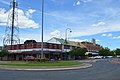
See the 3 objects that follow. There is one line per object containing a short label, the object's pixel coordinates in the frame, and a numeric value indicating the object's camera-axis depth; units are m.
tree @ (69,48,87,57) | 33.43
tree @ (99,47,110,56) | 49.70
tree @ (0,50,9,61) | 30.87
